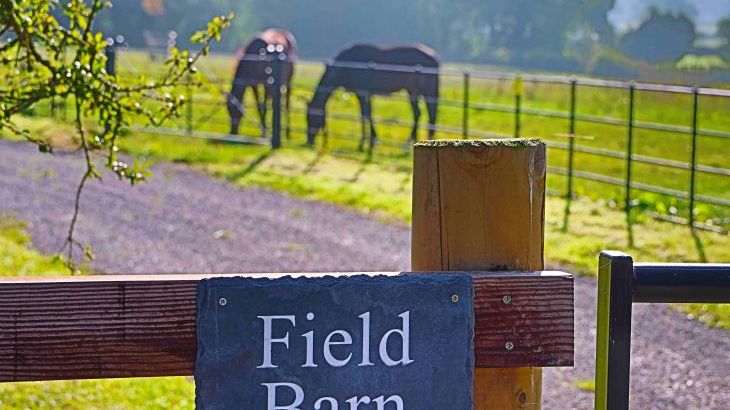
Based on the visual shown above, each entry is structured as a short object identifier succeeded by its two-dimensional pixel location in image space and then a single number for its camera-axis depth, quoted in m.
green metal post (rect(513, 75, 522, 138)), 12.67
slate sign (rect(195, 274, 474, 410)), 2.10
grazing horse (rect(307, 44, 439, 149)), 18.59
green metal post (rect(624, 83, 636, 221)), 11.10
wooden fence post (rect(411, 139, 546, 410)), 2.27
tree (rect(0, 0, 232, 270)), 4.29
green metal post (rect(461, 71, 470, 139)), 14.24
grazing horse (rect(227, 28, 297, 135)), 18.42
